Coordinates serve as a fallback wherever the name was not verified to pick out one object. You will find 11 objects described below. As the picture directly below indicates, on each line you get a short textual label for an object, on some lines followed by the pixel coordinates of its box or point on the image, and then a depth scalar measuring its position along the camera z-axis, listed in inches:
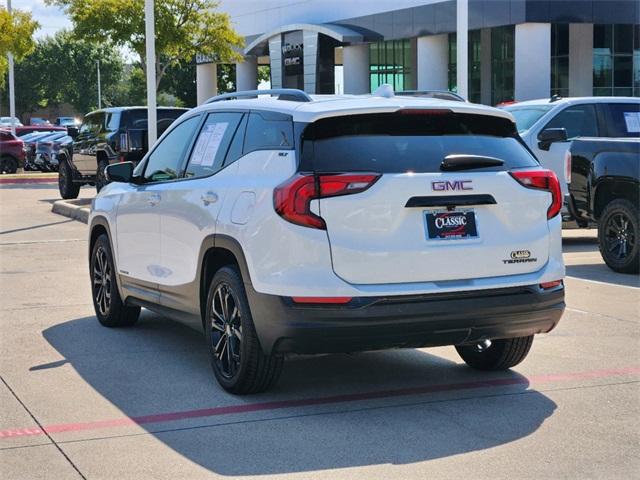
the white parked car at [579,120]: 591.5
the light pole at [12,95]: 1811.8
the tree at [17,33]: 1473.9
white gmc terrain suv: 229.5
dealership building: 1514.5
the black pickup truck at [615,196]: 474.3
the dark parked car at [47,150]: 1585.9
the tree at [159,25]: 1403.8
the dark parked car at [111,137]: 808.9
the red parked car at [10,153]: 1496.1
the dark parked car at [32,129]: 2073.1
